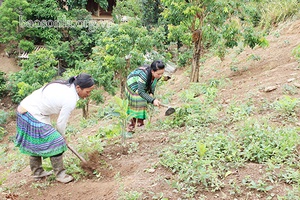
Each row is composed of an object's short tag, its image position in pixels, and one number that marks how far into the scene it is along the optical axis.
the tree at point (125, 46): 7.70
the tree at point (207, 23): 7.13
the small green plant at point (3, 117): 13.77
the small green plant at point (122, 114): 3.96
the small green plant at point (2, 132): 12.36
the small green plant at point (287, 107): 4.37
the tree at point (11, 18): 16.30
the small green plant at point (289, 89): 5.17
